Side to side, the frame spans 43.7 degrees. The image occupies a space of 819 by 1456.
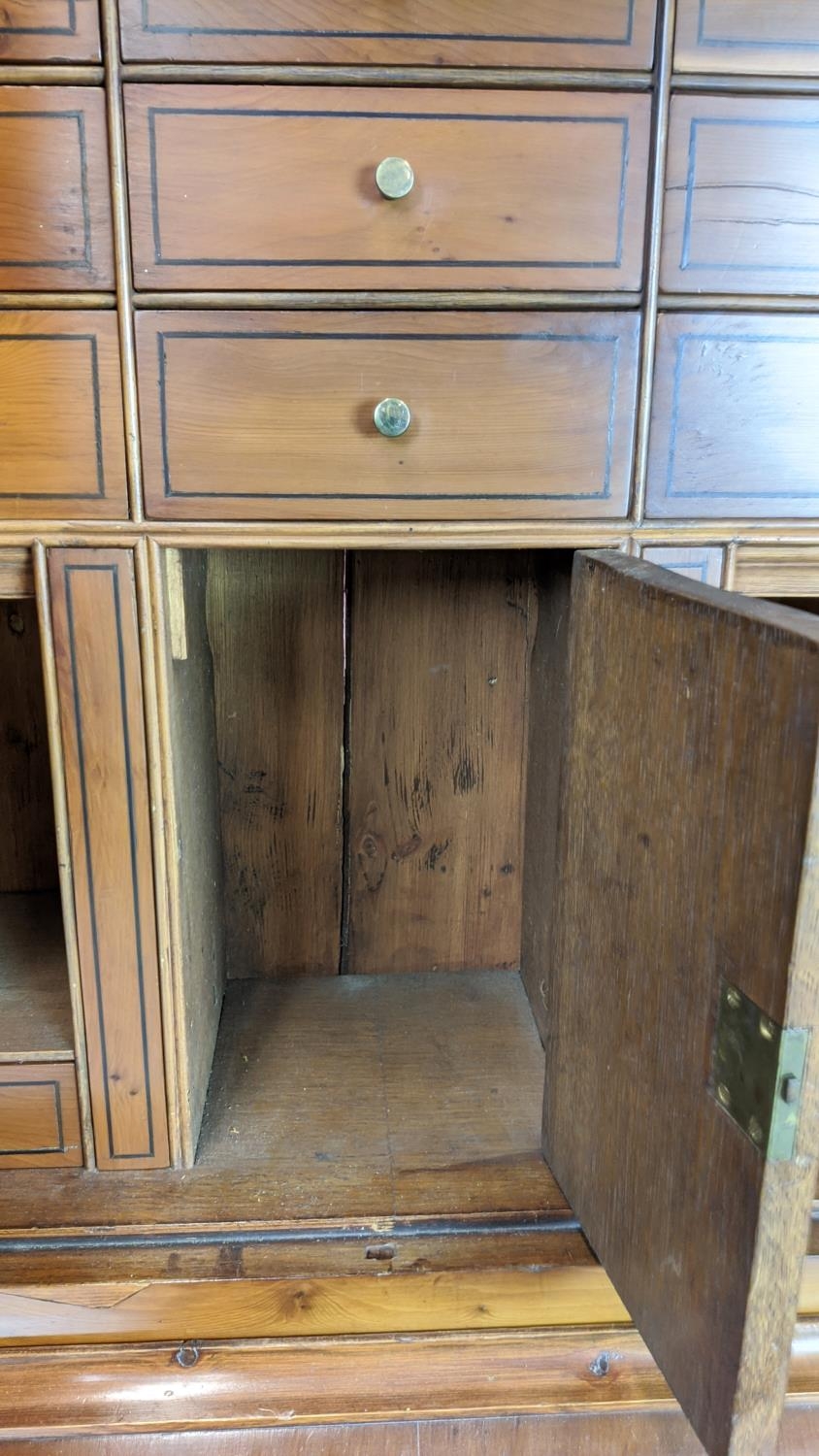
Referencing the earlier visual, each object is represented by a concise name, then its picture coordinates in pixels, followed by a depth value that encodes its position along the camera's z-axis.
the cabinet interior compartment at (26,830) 1.23
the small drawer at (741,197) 0.86
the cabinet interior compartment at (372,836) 1.17
